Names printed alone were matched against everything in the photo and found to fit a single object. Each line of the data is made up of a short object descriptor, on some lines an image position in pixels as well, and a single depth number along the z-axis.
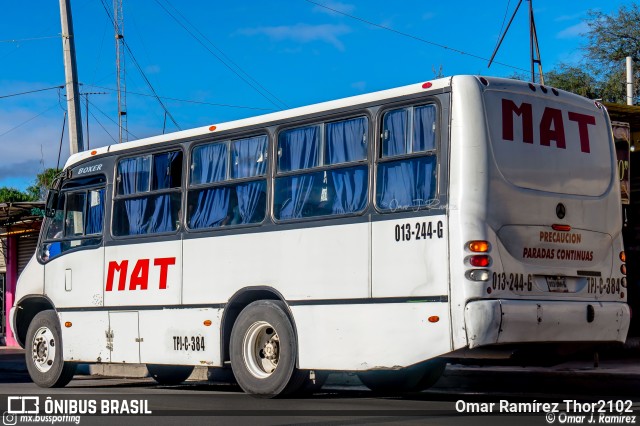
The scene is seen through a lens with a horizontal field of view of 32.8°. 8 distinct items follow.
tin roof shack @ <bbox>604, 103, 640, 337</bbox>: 18.06
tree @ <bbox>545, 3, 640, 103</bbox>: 43.34
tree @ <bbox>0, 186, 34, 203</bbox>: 67.12
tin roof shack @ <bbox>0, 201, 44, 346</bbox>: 30.05
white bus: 10.19
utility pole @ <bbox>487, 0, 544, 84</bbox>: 20.78
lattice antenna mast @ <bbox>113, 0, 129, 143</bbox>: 33.42
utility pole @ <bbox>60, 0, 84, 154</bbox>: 20.80
